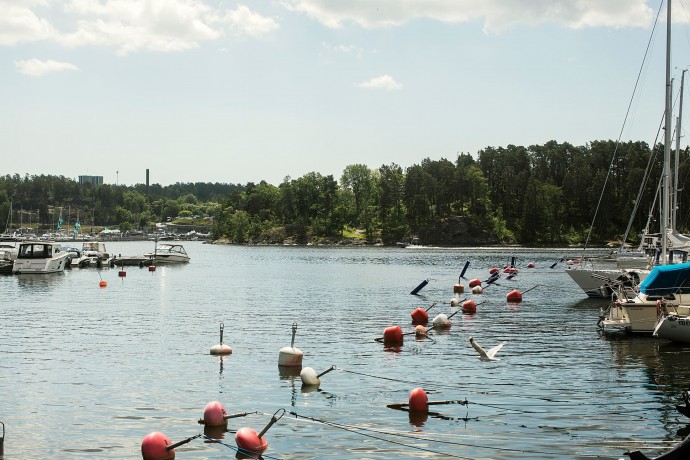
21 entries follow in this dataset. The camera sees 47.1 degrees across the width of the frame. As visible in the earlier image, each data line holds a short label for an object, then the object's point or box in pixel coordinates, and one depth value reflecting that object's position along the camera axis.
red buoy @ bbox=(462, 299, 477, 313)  61.94
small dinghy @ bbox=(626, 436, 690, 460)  17.98
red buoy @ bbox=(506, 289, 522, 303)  72.50
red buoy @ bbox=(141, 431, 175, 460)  21.30
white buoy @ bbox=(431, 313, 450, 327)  51.06
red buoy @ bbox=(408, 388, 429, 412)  26.92
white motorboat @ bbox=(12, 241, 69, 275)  101.62
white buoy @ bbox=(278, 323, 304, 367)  35.03
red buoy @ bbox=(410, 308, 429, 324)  53.47
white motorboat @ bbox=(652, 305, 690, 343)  39.28
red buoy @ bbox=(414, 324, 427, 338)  47.03
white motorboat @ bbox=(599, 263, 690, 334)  41.56
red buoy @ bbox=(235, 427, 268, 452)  22.09
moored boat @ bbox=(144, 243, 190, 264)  138.65
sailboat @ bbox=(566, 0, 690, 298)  52.28
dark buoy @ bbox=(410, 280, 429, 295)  80.62
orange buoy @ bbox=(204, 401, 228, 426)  24.52
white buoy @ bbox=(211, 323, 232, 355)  39.09
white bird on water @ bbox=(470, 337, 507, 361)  37.41
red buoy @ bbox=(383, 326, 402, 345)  43.62
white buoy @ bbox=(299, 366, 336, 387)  31.30
